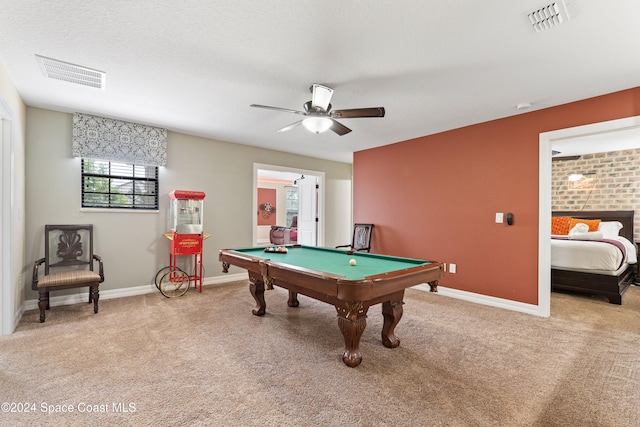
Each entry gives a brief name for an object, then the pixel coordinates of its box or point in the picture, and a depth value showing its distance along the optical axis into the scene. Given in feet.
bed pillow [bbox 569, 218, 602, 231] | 17.65
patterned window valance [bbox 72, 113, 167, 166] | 12.00
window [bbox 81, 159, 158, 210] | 12.60
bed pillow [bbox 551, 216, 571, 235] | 18.39
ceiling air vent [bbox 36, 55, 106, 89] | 8.00
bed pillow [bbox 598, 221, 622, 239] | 16.99
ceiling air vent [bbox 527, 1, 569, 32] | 5.72
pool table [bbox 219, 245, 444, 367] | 6.33
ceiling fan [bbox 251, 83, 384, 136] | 8.54
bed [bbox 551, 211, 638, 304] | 12.64
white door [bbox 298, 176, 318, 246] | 21.46
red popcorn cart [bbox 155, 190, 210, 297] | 13.23
